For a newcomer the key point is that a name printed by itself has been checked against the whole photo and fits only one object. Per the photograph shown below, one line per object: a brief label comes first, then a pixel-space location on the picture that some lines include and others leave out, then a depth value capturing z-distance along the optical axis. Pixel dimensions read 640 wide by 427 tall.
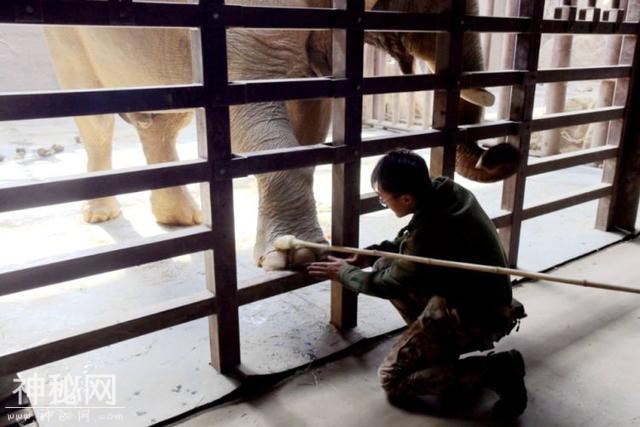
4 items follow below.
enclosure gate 1.86
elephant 2.86
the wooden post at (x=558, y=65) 6.71
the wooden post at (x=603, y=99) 5.82
